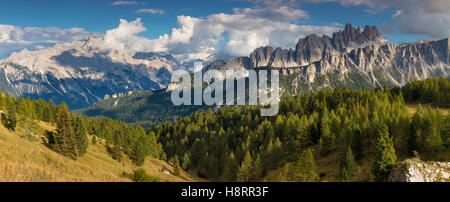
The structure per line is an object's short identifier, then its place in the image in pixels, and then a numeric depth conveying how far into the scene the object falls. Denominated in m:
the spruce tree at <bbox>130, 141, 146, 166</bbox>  90.38
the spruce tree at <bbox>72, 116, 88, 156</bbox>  70.50
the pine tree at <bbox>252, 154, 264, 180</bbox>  89.31
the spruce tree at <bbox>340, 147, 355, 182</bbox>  63.38
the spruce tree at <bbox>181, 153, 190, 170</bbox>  117.00
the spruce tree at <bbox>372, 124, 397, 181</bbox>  56.44
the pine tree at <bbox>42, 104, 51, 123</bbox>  103.31
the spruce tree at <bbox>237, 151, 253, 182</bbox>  88.33
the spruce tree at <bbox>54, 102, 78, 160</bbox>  64.25
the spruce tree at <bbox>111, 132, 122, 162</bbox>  86.81
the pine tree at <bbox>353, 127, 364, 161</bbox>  74.06
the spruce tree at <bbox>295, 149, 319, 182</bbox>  66.12
